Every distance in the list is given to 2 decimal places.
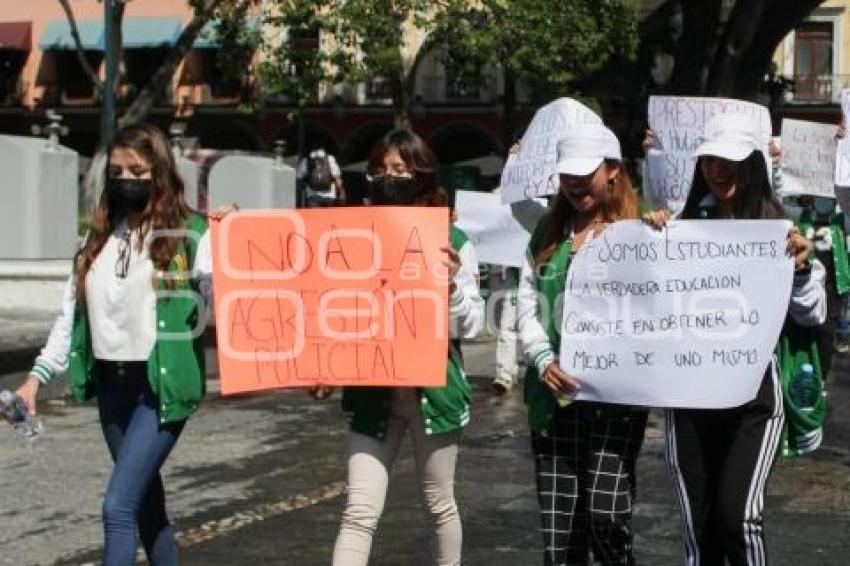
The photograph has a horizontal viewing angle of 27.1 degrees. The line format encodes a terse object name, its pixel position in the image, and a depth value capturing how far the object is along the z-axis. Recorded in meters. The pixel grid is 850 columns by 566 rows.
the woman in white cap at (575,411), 5.25
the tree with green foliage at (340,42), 33.34
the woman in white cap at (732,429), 5.18
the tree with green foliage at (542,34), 34.22
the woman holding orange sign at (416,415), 5.57
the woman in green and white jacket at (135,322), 5.45
